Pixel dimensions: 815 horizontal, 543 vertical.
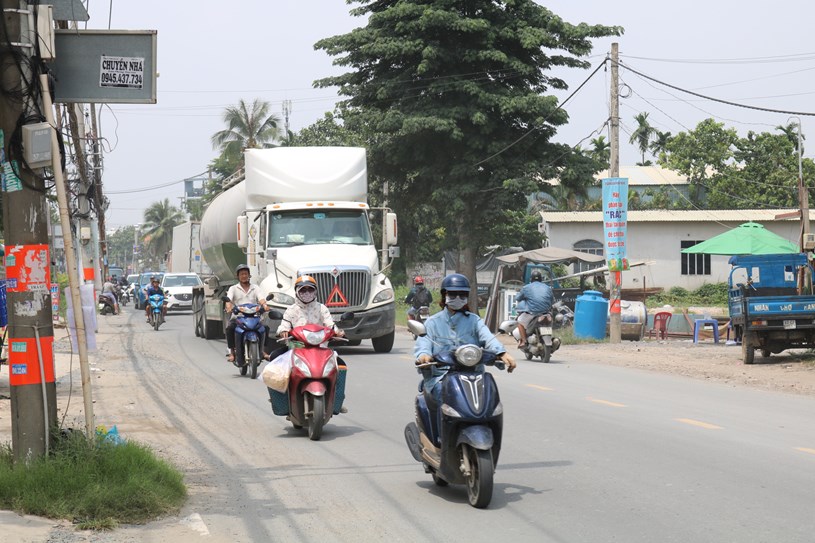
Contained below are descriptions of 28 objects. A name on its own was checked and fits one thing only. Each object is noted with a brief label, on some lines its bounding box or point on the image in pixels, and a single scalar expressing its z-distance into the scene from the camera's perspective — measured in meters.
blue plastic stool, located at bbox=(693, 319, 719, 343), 26.95
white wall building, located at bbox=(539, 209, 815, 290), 52.88
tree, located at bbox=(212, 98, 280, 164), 62.78
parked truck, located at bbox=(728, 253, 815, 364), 19.31
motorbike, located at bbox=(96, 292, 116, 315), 48.06
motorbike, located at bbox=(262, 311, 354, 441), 10.75
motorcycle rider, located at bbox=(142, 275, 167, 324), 35.09
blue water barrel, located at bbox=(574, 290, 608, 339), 28.08
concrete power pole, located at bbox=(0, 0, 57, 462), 7.81
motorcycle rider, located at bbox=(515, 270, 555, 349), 20.53
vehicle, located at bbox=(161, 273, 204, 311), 47.50
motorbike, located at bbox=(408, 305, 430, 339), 26.25
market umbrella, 27.25
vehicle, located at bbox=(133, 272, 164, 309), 57.40
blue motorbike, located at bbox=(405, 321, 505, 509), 7.36
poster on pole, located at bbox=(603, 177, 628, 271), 26.44
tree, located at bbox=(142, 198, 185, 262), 121.31
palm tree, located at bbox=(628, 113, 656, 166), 89.94
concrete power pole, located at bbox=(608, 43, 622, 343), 26.84
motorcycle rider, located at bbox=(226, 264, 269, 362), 17.23
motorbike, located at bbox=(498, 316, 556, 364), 20.58
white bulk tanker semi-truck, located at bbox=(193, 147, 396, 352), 21.28
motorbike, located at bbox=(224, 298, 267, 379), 17.08
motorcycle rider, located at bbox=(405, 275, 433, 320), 27.38
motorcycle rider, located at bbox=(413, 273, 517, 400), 7.94
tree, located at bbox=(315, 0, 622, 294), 38.47
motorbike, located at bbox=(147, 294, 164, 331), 34.47
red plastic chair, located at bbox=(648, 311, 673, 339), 29.20
